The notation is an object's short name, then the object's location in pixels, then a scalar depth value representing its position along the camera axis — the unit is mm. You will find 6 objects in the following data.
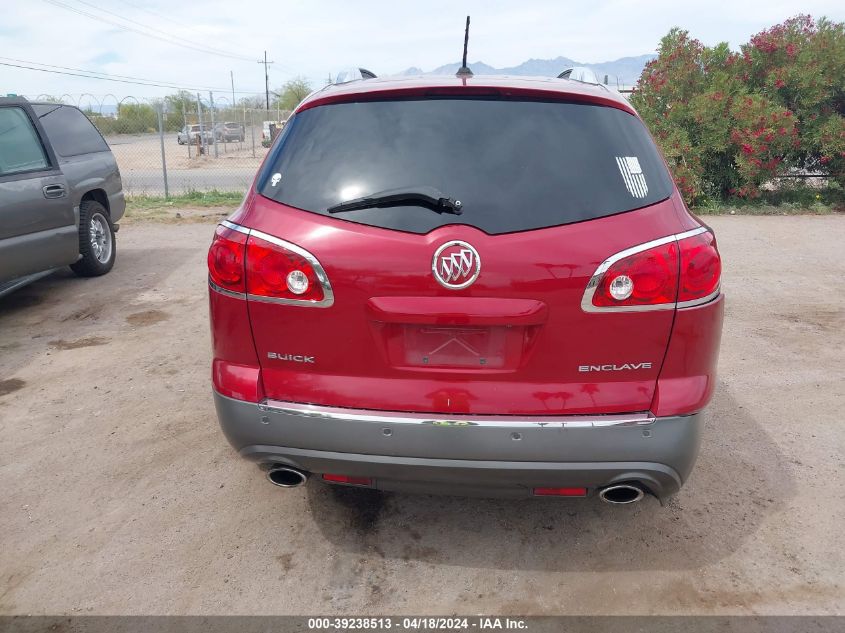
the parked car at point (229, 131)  31023
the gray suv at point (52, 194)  6000
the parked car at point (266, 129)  27259
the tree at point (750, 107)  11273
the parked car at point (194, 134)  26747
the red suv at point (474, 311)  2301
